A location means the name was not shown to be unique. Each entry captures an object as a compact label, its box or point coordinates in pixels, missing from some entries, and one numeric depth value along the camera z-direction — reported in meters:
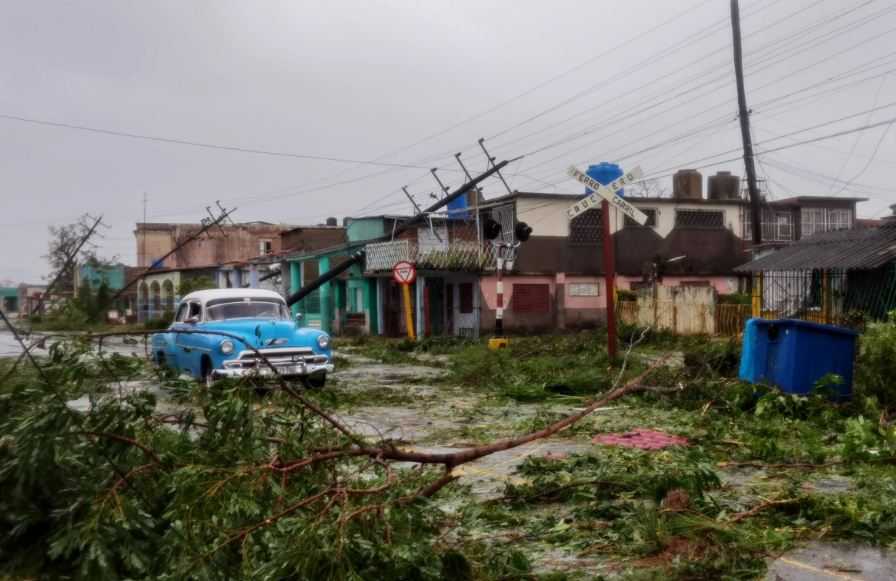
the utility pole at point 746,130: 26.31
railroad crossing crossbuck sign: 13.93
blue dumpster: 10.60
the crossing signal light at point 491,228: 30.71
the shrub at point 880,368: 10.29
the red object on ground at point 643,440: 8.87
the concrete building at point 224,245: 64.69
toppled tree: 3.96
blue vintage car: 14.39
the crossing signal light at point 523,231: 28.73
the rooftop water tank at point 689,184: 37.81
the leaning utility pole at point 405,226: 33.89
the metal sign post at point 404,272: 26.61
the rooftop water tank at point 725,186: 38.09
